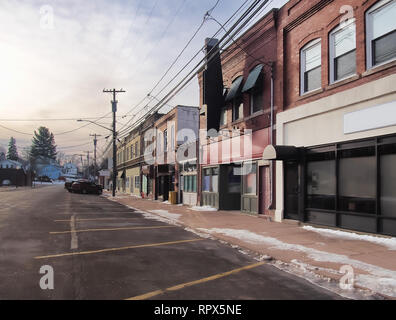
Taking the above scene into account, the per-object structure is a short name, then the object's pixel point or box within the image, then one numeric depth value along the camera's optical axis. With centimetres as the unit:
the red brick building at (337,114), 1000
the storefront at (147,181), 3322
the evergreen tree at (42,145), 14738
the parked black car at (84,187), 4359
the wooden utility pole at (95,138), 7998
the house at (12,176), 7850
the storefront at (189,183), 2333
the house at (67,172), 18418
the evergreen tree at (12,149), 14275
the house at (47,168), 14738
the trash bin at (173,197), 2569
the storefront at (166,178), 2871
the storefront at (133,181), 4287
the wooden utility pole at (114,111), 3972
